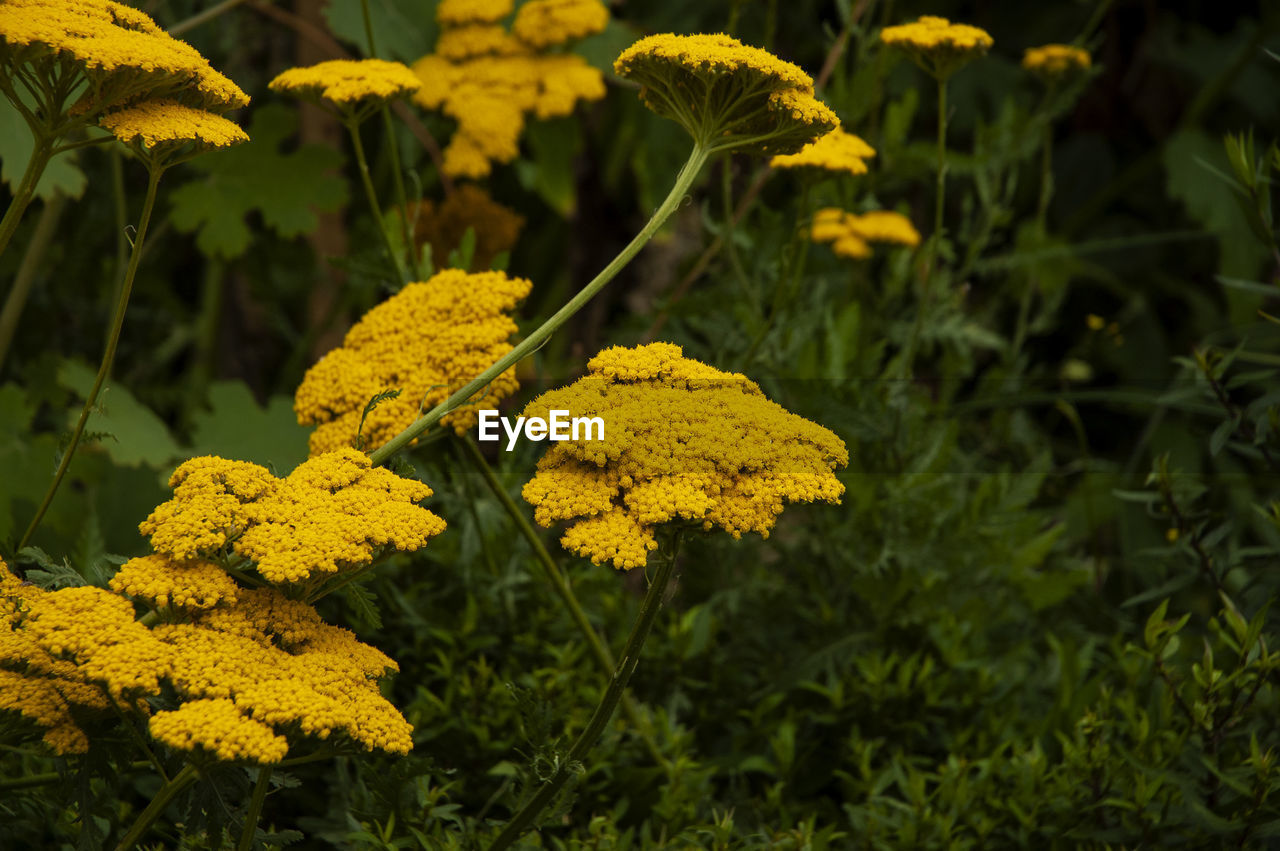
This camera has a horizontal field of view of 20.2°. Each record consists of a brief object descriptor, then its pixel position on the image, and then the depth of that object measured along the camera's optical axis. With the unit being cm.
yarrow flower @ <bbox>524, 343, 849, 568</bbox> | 128
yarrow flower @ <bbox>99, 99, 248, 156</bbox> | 129
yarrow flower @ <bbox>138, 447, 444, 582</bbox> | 128
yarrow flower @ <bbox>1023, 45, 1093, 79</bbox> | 166
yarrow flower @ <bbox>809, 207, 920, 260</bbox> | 165
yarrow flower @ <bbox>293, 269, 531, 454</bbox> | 136
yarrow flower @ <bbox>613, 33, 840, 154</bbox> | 131
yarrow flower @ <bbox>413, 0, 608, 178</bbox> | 165
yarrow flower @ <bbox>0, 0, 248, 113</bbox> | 128
